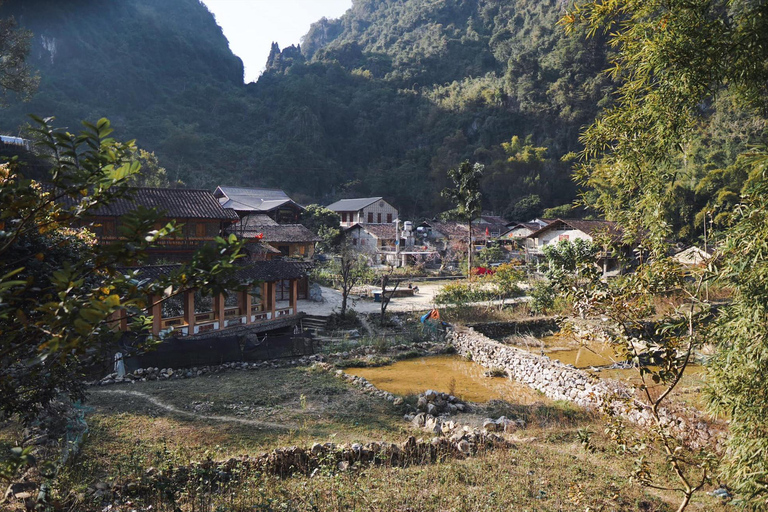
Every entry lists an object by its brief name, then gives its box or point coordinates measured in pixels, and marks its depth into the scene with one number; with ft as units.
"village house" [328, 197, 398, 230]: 153.99
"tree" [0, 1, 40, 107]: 75.07
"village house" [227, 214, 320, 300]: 95.04
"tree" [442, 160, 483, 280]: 90.84
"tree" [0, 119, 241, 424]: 6.20
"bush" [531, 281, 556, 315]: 68.03
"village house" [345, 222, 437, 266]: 121.29
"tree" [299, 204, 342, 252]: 124.67
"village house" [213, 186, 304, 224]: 121.90
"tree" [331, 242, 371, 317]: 65.47
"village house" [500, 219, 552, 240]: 132.12
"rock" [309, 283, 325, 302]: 78.33
